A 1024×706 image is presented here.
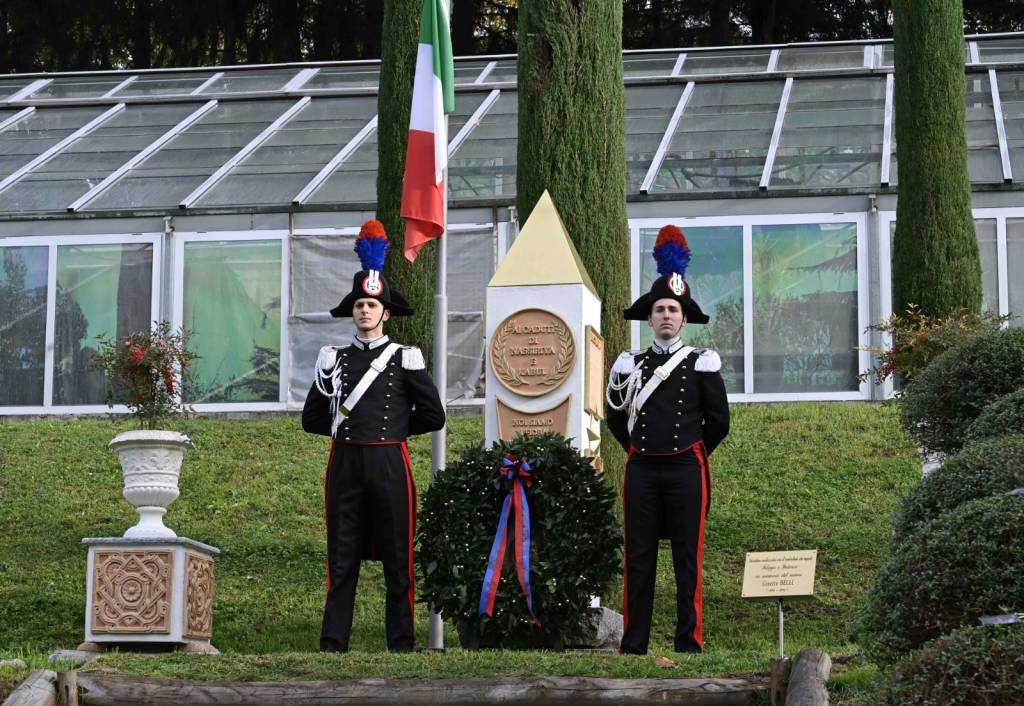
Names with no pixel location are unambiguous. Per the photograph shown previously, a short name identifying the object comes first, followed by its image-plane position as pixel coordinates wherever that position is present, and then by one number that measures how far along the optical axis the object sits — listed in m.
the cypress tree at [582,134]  9.95
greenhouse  14.48
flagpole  8.16
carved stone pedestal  8.45
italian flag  9.19
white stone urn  8.77
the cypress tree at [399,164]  12.45
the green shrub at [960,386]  7.99
